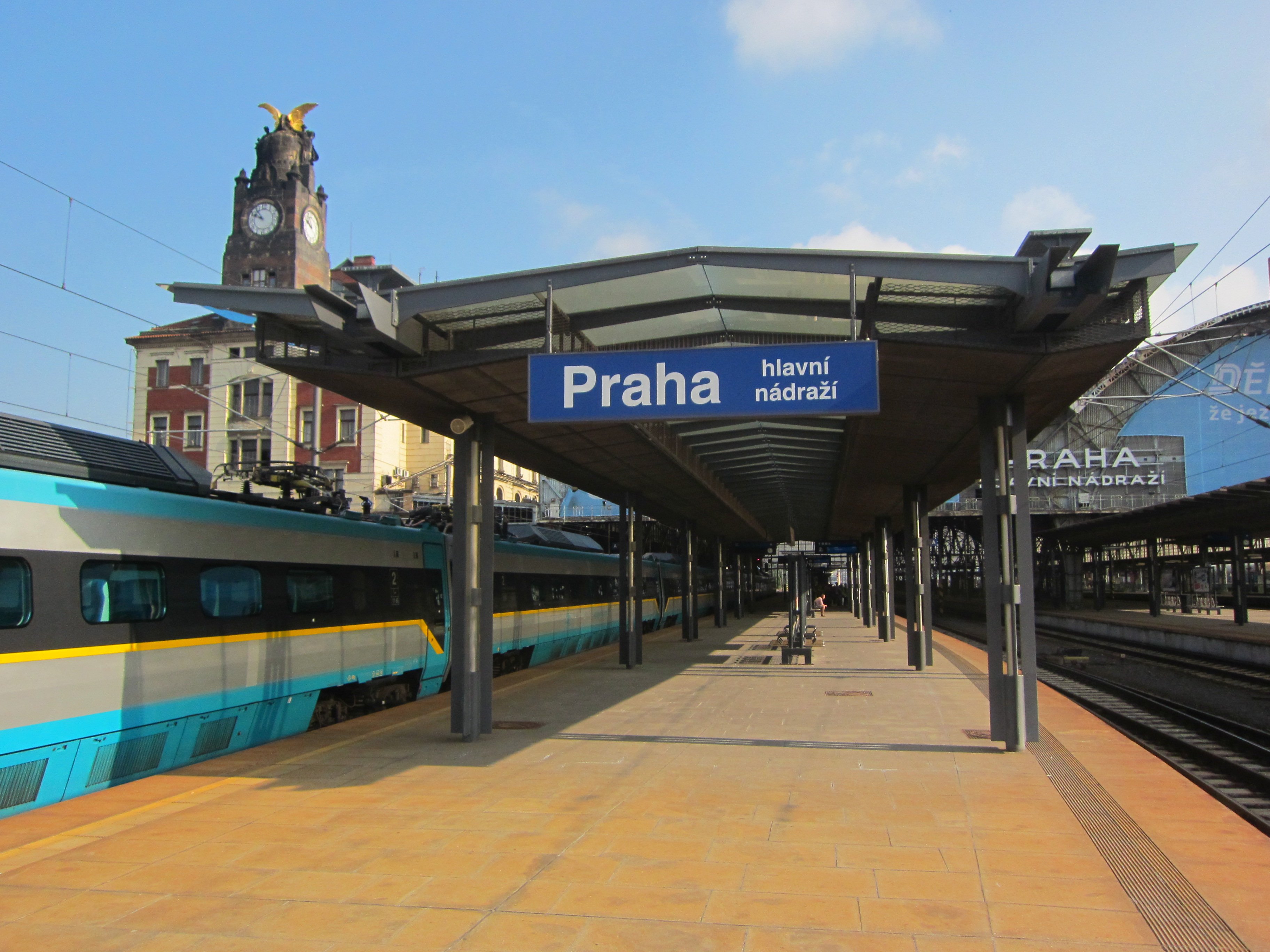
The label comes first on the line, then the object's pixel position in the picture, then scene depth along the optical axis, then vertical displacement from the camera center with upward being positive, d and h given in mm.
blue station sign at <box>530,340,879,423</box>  7242 +1457
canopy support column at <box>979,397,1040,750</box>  9148 -70
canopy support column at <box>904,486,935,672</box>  16844 -149
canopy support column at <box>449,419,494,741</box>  9898 -182
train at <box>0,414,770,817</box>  6758 -401
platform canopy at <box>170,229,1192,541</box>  7570 +2230
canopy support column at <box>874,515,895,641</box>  24703 -392
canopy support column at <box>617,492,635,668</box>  17453 -347
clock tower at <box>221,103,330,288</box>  49219 +18464
